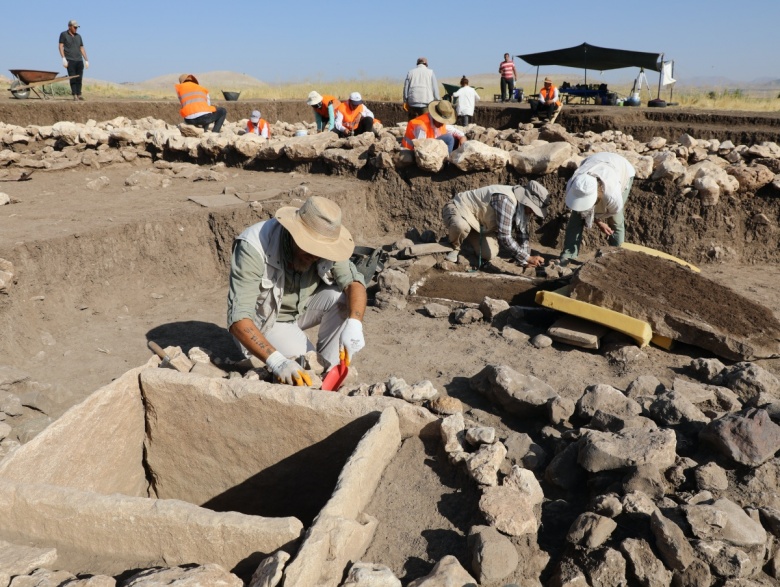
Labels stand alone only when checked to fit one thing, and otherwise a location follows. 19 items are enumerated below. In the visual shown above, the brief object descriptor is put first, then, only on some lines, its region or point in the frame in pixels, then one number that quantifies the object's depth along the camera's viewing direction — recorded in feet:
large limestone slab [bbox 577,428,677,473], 8.50
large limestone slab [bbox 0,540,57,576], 6.79
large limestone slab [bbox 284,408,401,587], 6.19
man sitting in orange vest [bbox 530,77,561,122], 38.57
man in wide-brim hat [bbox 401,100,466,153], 26.71
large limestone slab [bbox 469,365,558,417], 11.59
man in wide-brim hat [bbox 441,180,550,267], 19.71
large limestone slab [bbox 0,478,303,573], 6.84
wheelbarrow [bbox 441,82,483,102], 58.39
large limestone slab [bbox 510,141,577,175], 23.89
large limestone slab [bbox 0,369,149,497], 8.43
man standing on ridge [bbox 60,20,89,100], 42.65
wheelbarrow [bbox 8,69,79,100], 46.03
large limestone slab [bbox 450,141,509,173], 24.41
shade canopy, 48.67
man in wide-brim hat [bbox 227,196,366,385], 11.37
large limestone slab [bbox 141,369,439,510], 9.23
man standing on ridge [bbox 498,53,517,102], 52.39
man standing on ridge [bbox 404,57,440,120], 33.78
